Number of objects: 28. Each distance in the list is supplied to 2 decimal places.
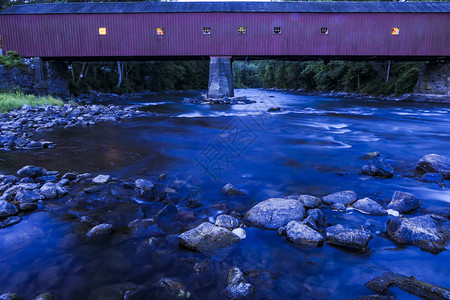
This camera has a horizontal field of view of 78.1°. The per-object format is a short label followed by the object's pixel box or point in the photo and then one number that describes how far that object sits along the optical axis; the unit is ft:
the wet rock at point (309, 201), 11.00
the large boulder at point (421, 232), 8.35
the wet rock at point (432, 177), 13.97
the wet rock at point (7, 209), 9.93
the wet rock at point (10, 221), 9.50
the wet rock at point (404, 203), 10.62
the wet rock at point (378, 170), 14.84
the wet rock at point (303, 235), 8.60
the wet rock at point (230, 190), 12.96
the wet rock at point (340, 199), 11.18
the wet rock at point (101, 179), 13.71
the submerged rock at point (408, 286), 6.42
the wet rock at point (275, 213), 9.78
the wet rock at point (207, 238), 8.46
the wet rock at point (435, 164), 14.70
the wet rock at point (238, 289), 6.58
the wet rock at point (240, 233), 9.14
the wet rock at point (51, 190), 11.87
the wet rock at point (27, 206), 10.55
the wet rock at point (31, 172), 14.02
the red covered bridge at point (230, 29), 58.80
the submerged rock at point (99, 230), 9.15
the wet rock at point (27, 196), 11.07
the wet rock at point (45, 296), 6.36
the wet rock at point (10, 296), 6.29
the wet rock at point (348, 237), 8.45
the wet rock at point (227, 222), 9.57
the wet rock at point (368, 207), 10.44
